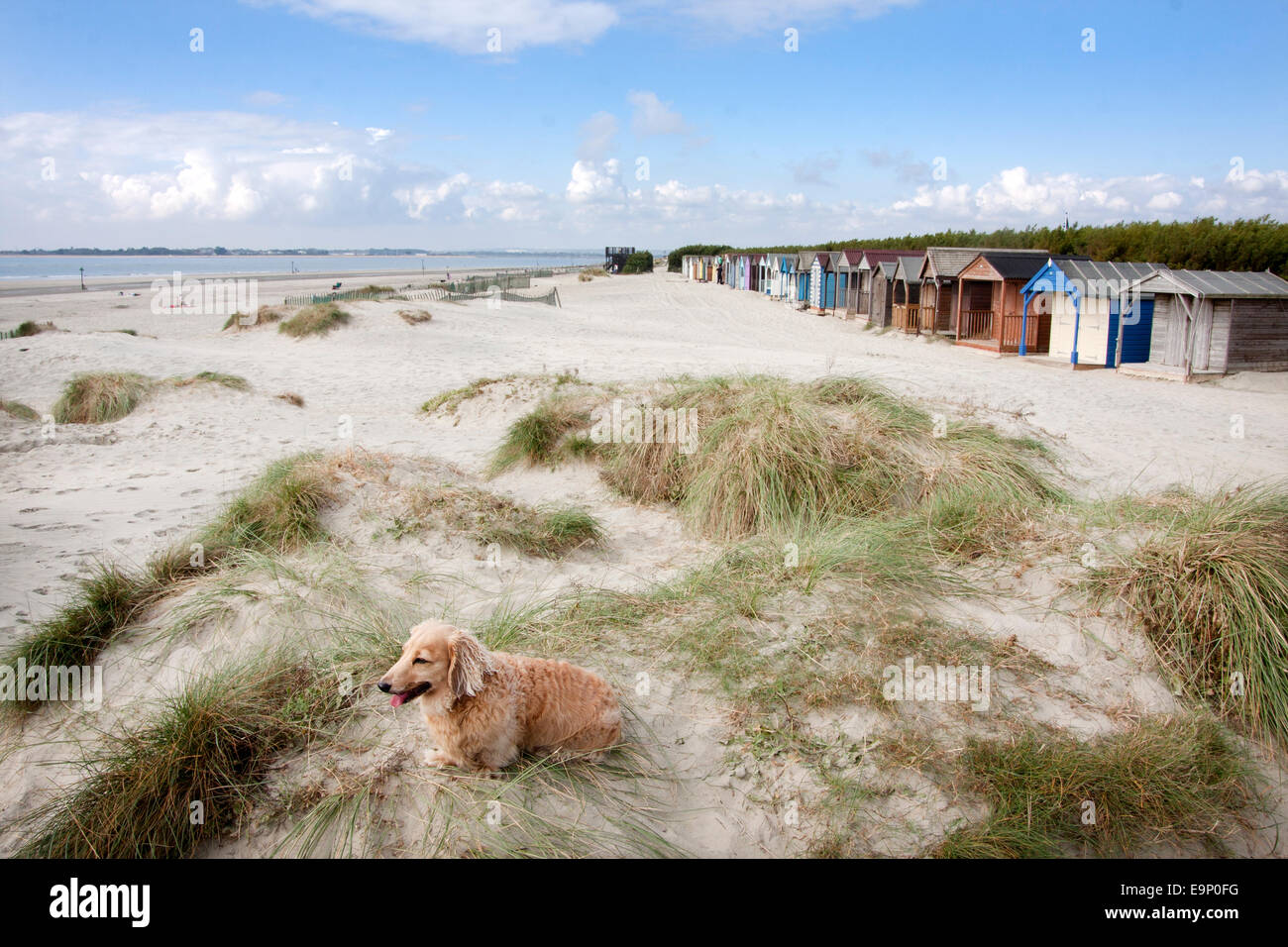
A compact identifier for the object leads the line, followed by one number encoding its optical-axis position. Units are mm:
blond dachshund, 3135
